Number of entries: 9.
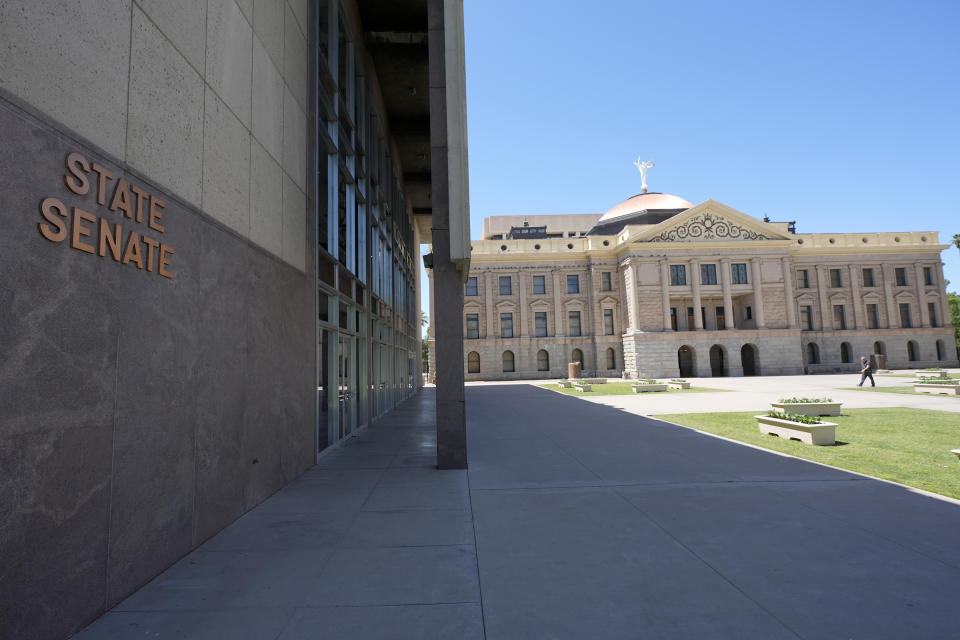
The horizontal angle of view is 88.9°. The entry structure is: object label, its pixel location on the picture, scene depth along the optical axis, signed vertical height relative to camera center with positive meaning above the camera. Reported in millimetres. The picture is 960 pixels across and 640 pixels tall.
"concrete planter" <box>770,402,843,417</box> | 13039 -1411
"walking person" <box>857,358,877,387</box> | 27562 -993
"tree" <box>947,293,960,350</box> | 73212 +6400
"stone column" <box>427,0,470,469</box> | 8859 +2473
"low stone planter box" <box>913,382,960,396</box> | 21594 -1699
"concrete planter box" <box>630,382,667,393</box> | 29281 -1606
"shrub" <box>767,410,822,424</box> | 10843 -1432
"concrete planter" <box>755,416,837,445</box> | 10227 -1645
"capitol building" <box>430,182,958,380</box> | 51062 +6920
